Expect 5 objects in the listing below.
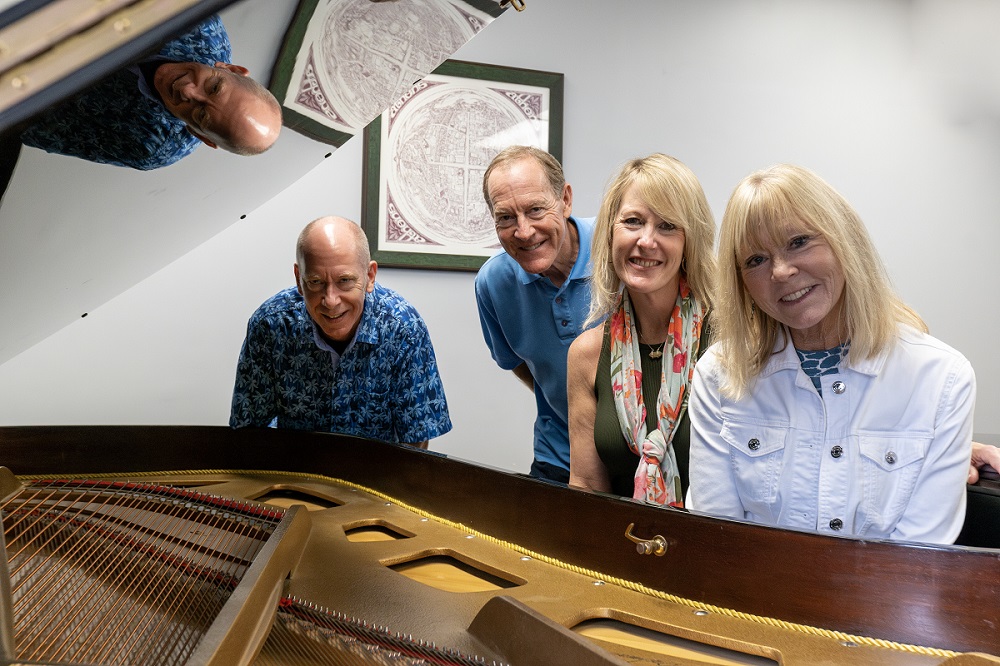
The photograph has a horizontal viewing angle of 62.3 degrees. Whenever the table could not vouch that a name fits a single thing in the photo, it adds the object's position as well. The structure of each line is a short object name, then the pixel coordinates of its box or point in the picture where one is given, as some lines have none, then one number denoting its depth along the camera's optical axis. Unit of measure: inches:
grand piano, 39.6
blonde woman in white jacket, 54.5
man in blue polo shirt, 95.0
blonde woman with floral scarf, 74.2
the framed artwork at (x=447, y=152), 132.9
